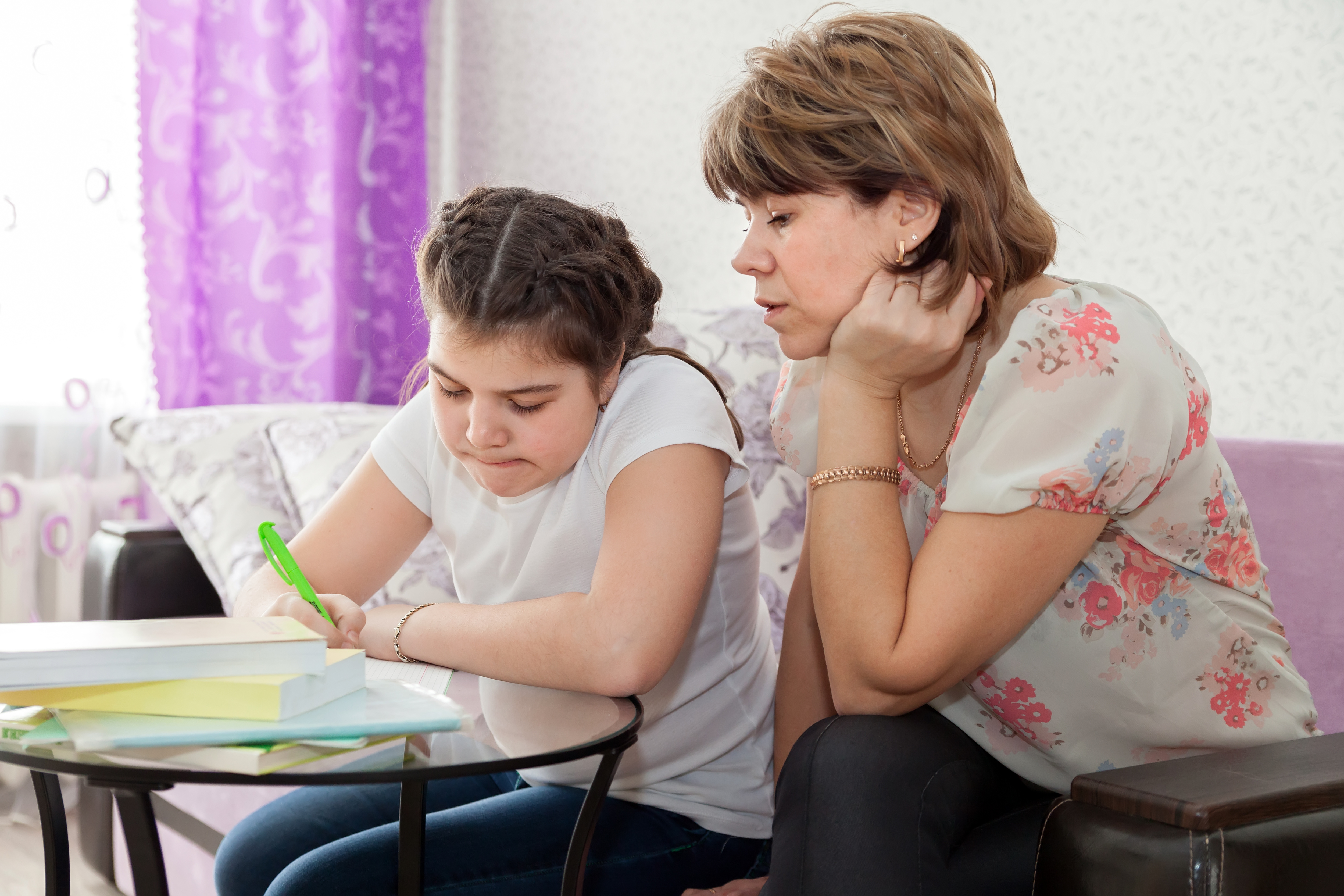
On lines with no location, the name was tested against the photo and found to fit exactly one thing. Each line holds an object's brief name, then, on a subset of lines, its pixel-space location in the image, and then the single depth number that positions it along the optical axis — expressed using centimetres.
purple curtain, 232
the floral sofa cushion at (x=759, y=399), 163
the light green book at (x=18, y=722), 73
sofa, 65
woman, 85
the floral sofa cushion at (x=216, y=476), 175
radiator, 217
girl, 95
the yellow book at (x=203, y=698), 69
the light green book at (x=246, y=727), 67
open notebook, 92
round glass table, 67
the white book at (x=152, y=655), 68
